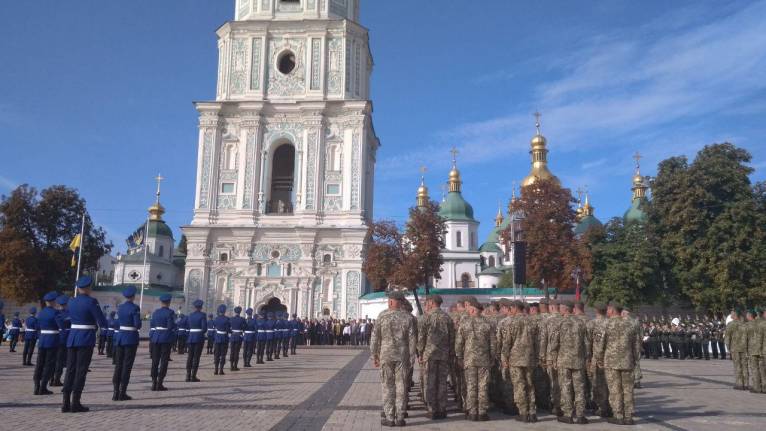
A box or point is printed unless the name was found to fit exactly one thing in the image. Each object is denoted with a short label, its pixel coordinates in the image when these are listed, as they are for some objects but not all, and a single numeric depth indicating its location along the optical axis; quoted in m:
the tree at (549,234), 33.38
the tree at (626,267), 34.12
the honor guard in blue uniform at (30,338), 18.03
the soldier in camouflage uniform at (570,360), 9.51
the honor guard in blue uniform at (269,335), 20.86
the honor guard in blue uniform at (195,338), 14.24
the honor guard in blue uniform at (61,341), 12.53
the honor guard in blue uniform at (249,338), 18.61
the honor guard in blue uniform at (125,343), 10.88
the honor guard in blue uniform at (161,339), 12.45
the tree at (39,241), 37.53
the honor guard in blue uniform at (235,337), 17.33
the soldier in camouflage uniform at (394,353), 8.82
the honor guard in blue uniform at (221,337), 16.08
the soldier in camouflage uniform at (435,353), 9.70
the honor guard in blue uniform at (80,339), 9.33
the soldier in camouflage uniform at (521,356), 9.53
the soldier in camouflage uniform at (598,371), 10.17
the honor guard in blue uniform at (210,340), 20.88
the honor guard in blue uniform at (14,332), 24.07
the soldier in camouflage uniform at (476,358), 9.52
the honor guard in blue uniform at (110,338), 22.03
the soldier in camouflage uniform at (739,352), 14.53
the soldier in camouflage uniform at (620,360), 9.48
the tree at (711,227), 32.19
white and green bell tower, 38.25
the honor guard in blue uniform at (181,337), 20.10
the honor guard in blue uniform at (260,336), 20.09
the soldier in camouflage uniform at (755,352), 13.95
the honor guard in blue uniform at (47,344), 11.62
